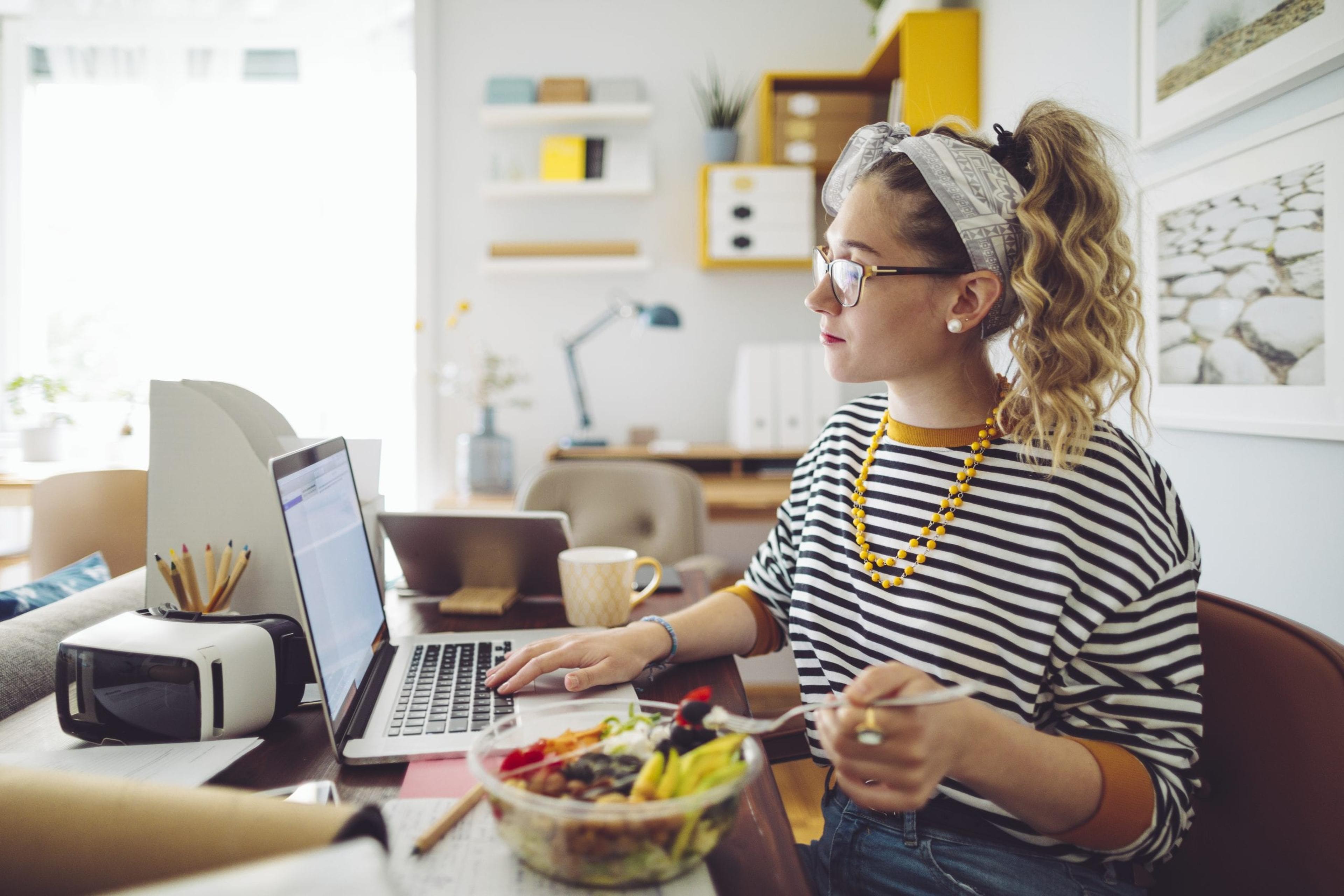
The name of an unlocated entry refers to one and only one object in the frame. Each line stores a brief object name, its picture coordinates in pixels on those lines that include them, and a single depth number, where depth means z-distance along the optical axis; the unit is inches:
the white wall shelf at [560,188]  123.8
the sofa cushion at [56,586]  49.2
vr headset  28.8
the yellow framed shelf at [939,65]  100.0
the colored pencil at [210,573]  36.5
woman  29.4
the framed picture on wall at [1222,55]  47.6
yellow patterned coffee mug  45.4
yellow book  124.3
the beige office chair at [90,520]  75.8
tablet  49.1
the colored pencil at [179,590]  35.3
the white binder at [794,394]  116.2
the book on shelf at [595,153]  125.3
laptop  28.6
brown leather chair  26.8
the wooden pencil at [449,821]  22.3
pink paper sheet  26.2
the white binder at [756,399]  116.6
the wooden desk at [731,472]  102.3
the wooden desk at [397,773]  23.1
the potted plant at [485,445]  120.3
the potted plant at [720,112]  122.6
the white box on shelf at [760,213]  119.9
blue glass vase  120.2
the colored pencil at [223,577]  36.1
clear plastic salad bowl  19.1
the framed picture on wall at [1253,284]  47.3
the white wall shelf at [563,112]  123.2
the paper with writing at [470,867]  20.7
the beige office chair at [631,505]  82.7
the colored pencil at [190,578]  35.7
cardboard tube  17.5
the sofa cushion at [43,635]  34.1
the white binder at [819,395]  116.2
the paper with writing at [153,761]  26.7
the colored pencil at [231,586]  36.0
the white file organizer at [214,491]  38.0
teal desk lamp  111.6
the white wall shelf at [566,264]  125.4
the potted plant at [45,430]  119.8
